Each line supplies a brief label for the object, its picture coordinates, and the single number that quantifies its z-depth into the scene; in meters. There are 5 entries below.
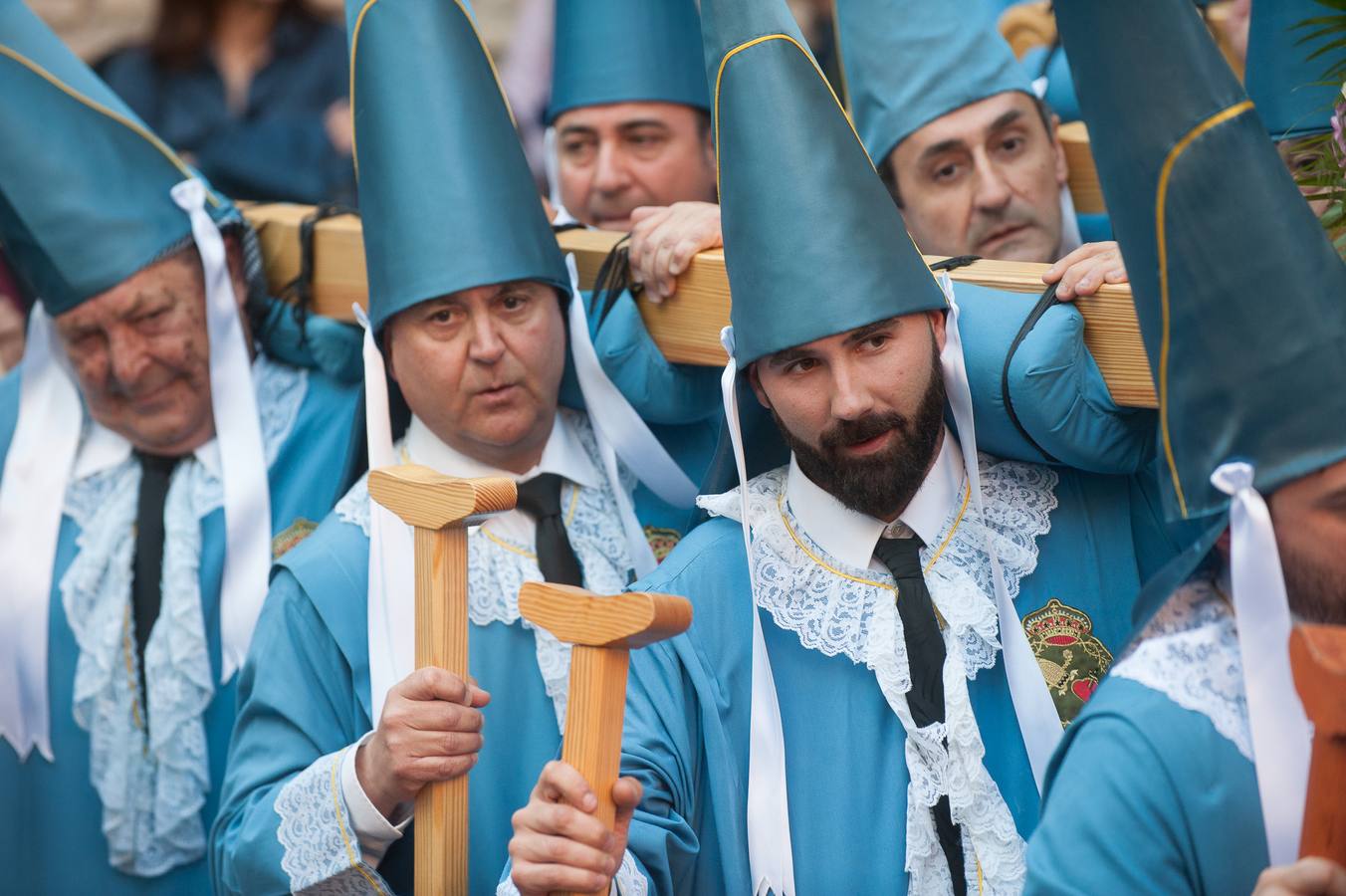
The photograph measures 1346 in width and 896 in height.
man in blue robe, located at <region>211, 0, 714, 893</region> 6.31
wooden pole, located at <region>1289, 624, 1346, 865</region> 3.73
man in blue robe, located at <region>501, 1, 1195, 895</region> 5.48
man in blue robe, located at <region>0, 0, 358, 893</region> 7.77
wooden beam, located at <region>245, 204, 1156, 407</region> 5.56
